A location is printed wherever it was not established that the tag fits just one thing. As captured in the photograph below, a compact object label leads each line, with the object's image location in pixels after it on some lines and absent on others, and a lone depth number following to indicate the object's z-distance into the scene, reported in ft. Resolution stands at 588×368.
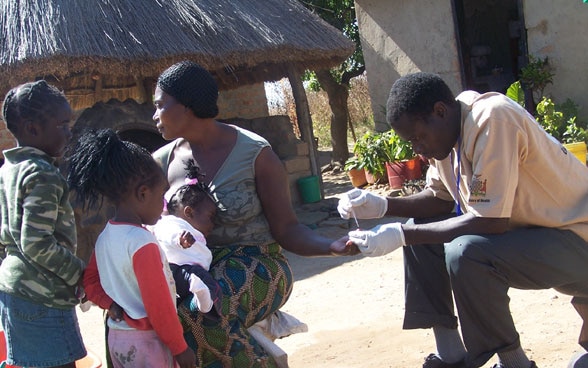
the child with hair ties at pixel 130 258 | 7.62
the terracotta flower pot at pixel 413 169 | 28.94
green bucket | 28.50
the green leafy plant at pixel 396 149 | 29.22
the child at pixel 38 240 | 7.96
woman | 9.26
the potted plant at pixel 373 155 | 30.40
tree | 39.01
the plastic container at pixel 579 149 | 22.90
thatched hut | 22.15
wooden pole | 29.17
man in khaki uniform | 8.43
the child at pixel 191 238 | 8.47
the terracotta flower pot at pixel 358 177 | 32.48
